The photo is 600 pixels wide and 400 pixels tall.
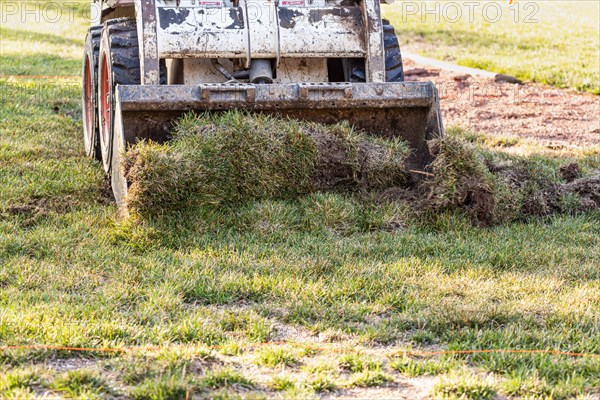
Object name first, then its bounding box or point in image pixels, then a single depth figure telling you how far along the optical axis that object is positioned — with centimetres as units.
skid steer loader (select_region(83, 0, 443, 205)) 633
